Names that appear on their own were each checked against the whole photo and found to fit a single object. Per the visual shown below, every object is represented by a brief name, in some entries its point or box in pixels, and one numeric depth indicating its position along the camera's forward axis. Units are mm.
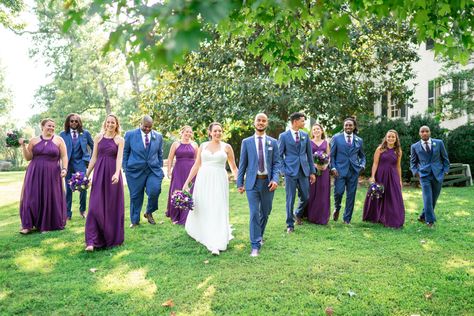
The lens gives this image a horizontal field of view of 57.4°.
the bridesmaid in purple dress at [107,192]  7355
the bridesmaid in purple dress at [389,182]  9391
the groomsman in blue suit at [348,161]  9805
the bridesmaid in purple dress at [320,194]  9734
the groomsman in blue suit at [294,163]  8781
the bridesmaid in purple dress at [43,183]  8719
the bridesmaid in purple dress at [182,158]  10430
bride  7301
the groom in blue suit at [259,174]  6992
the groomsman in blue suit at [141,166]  9586
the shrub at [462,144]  18203
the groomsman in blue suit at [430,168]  9227
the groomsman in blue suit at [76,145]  10148
